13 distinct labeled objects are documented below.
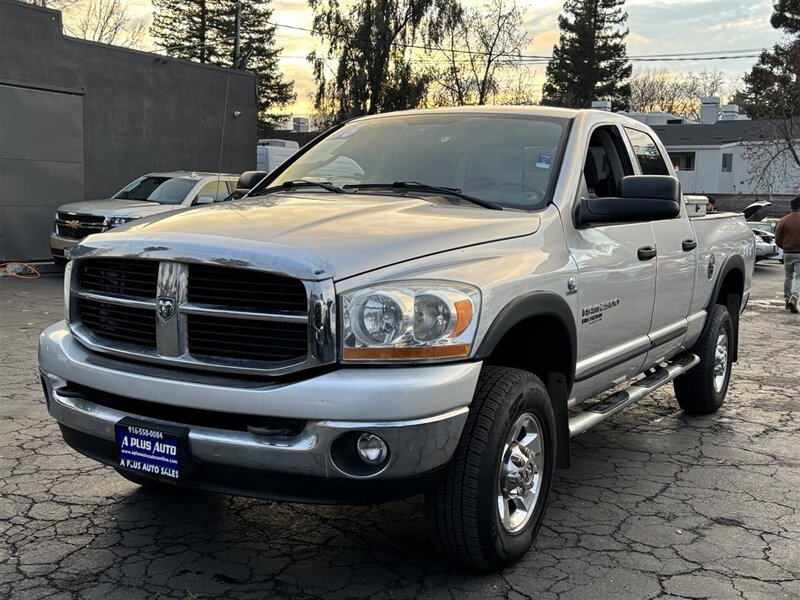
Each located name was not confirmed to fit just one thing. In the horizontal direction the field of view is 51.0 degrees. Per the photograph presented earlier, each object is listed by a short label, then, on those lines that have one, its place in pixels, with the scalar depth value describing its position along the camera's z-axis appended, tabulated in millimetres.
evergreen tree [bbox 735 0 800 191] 32625
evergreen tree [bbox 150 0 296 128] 49125
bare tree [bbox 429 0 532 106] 41281
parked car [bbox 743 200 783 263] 22797
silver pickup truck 2844
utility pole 31886
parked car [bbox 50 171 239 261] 13141
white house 45938
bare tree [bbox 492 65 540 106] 45712
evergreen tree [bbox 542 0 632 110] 57281
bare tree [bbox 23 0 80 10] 35359
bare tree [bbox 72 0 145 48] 41438
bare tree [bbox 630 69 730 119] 74750
